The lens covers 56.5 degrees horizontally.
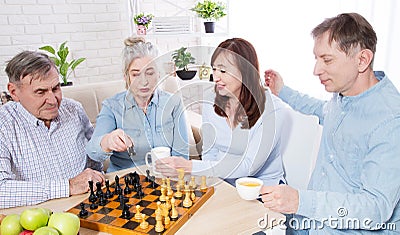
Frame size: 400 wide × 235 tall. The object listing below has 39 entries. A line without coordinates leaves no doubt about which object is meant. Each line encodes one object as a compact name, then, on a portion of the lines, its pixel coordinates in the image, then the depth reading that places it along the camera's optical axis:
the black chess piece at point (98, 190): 1.25
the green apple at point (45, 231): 0.87
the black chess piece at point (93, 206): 1.20
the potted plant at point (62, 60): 2.75
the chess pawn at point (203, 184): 1.31
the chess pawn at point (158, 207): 1.10
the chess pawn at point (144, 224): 1.07
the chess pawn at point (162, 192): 1.24
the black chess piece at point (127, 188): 1.31
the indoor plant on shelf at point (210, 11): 3.02
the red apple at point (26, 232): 0.92
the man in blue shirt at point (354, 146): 1.02
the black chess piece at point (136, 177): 1.35
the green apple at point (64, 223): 0.92
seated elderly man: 1.42
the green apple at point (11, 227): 0.93
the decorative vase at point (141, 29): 3.02
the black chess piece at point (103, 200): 1.23
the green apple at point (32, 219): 0.92
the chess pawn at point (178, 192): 1.26
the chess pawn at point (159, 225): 1.05
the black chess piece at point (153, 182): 1.35
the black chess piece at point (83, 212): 1.15
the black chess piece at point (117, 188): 1.28
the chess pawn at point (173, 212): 1.11
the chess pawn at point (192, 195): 1.23
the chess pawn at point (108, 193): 1.27
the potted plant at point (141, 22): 3.02
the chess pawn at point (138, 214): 1.12
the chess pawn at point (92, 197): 1.24
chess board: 1.07
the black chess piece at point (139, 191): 1.28
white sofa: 2.25
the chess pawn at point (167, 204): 1.14
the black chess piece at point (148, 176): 1.40
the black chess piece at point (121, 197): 1.21
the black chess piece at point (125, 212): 1.13
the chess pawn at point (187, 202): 1.19
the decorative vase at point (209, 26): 3.07
